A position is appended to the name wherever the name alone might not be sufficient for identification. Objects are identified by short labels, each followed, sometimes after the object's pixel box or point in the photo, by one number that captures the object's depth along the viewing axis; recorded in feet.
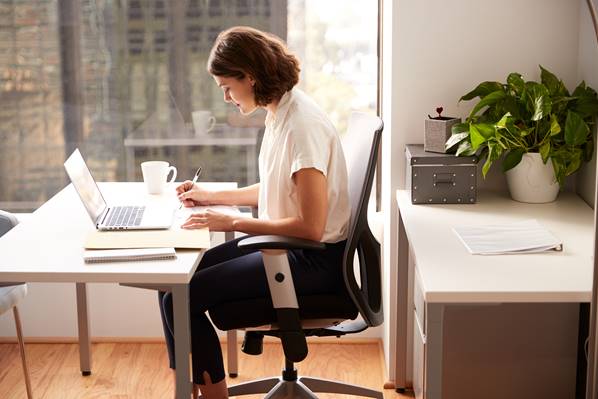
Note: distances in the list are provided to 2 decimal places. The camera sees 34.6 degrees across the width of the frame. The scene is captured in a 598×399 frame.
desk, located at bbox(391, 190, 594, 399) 6.87
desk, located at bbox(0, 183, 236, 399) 7.52
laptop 8.69
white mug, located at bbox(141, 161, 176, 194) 10.23
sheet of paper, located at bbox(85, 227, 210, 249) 8.10
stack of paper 7.82
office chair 8.39
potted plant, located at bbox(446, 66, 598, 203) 9.44
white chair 9.48
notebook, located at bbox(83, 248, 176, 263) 7.78
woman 8.55
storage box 9.71
